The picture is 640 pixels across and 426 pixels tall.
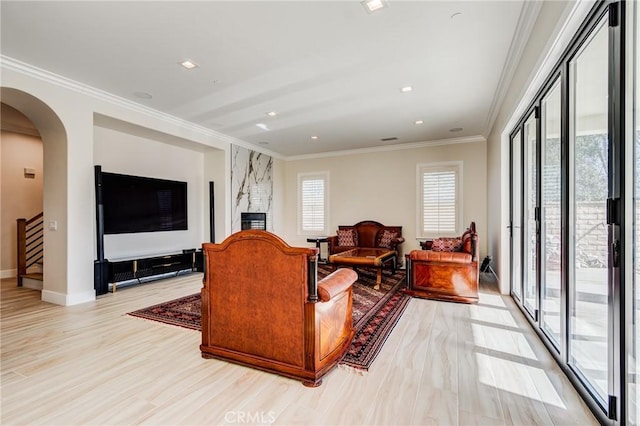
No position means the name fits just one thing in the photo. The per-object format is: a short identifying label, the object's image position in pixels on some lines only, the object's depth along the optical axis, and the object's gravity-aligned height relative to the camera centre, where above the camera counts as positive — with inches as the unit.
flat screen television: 189.5 +4.7
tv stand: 187.1 -37.5
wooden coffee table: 191.0 -31.3
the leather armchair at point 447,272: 165.0 -34.5
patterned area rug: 104.3 -48.4
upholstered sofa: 273.5 -24.7
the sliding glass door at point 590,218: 59.4 -2.2
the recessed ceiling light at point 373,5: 97.1 +65.7
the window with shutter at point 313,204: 324.1 +6.8
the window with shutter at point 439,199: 270.2 +9.5
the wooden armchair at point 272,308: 83.8 -28.6
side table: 288.9 -28.7
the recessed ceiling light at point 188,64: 135.9 +65.9
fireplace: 274.5 -9.4
